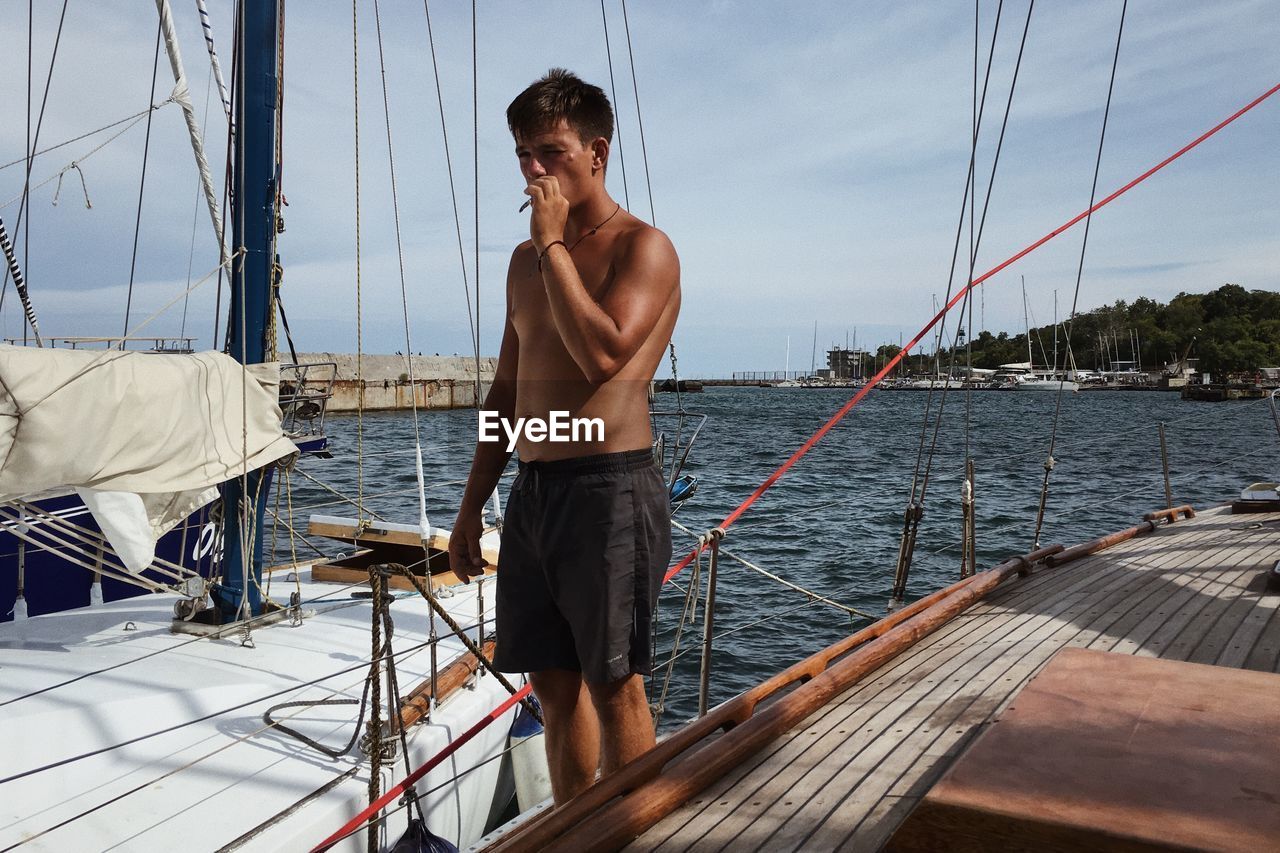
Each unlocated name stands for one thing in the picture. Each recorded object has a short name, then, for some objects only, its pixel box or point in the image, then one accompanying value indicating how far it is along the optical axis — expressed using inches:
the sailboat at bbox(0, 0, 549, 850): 119.6
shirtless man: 70.4
